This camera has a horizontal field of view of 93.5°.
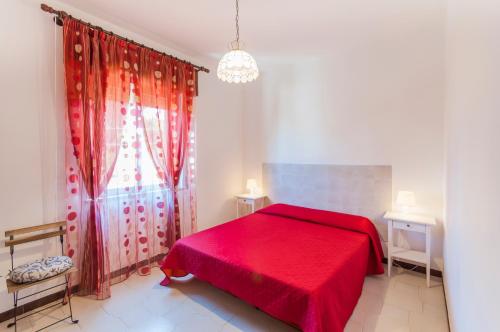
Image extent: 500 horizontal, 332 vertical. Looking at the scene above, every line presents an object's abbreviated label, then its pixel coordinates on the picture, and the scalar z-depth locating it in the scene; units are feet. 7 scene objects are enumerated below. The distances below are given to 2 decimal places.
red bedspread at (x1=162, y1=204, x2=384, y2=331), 5.22
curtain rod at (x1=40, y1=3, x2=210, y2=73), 6.50
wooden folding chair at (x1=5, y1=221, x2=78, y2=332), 5.59
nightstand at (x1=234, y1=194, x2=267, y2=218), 12.32
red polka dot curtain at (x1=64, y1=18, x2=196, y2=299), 7.14
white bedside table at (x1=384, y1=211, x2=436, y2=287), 7.85
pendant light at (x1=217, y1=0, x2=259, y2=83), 5.67
